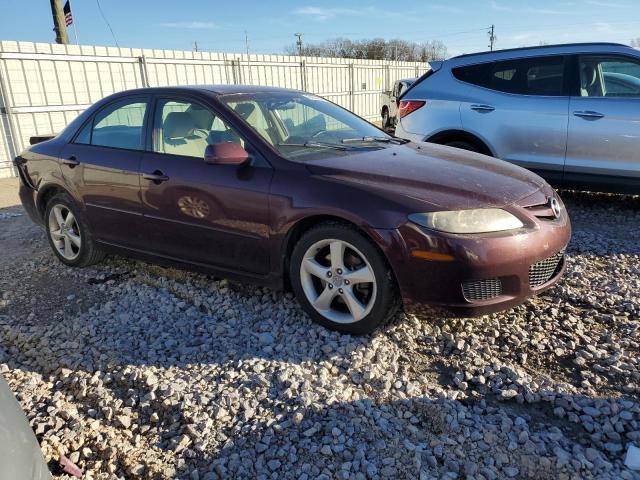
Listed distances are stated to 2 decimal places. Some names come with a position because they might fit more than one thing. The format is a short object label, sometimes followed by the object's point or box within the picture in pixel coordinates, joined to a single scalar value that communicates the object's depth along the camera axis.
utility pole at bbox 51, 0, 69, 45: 15.07
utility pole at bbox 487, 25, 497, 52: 71.44
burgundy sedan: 3.03
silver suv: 5.55
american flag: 16.56
